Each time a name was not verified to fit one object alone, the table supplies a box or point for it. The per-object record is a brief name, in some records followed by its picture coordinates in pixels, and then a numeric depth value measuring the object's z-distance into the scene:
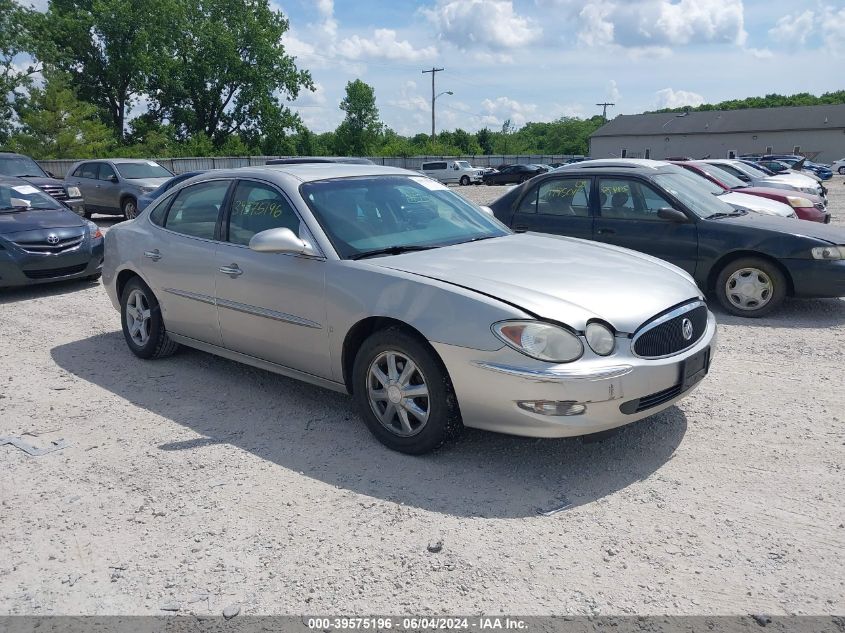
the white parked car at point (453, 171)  47.28
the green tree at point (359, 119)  74.56
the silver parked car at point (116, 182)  17.67
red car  12.20
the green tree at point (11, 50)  42.31
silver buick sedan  3.51
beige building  70.06
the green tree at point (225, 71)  54.09
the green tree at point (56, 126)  36.97
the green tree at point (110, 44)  49.88
